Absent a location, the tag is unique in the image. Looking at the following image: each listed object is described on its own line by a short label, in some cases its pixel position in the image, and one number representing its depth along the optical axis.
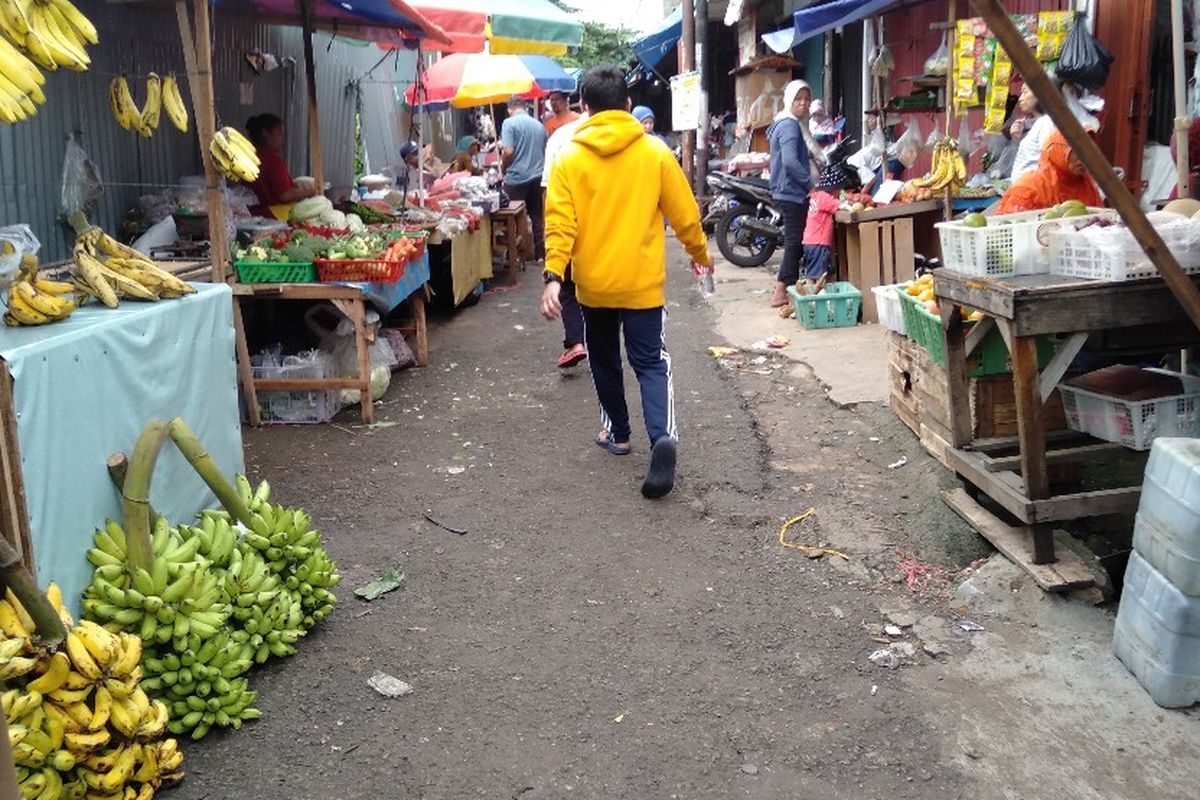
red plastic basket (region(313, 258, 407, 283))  6.83
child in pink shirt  9.83
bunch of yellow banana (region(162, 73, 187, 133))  6.31
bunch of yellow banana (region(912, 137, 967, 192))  8.95
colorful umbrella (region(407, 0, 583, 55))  9.48
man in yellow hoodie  5.40
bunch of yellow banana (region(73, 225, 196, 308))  4.31
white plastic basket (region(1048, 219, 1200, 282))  4.04
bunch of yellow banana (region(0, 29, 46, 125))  3.21
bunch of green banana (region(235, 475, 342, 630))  3.98
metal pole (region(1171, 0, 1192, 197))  5.42
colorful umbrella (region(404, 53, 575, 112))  13.36
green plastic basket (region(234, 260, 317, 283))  6.82
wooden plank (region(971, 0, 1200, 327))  2.69
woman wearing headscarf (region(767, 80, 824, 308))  9.95
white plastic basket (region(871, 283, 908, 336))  6.07
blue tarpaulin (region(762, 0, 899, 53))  10.51
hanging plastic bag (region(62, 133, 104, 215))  6.61
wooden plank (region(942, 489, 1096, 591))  4.07
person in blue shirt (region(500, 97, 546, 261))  12.90
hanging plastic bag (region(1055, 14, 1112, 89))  7.45
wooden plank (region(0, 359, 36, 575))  2.95
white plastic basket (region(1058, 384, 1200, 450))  4.28
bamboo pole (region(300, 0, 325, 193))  8.82
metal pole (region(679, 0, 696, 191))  18.47
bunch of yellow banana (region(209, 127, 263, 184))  6.05
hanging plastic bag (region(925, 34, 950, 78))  9.67
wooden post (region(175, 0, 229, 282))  5.89
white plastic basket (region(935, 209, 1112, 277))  4.36
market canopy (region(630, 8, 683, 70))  22.56
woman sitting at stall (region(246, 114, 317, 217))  8.62
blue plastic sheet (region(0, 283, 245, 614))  3.23
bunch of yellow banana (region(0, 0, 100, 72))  3.67
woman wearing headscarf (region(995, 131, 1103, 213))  6.34
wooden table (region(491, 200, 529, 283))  13.47
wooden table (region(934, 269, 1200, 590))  4.03
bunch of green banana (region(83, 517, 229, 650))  3.31
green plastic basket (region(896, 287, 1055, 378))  5.16
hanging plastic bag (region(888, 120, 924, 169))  11.36
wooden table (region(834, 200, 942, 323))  9.46
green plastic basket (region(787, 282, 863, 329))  9.38
